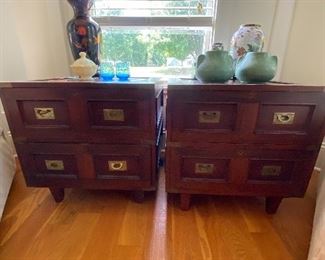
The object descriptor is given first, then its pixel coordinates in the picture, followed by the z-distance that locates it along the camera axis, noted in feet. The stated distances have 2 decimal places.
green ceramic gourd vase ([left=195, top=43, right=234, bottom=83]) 2.56
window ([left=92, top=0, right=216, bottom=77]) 3.99
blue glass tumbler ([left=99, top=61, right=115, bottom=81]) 2.99
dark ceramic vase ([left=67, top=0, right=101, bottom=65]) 3.13
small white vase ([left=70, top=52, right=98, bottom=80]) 2.86
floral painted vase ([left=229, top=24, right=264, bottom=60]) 3.09
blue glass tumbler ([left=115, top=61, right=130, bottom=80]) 3.02
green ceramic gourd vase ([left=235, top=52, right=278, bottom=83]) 2.49
